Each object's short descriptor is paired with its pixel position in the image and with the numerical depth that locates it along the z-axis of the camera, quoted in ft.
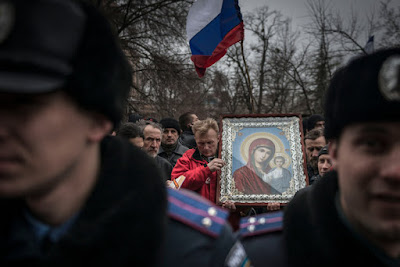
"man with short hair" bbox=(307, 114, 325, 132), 19.66
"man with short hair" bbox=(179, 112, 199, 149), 19.06
